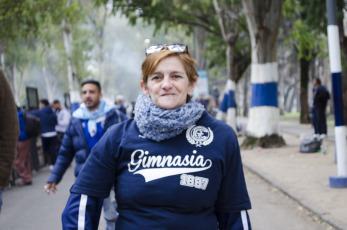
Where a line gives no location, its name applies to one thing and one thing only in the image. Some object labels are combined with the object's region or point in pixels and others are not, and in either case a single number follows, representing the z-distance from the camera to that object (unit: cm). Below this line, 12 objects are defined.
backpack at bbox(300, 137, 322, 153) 1377
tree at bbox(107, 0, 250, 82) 1984
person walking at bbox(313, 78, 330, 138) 1692
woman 231
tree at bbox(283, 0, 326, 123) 1952
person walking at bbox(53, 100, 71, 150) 1523
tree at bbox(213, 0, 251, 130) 1955
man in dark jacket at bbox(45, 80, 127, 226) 531
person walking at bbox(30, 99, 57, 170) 1443
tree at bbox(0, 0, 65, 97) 1294
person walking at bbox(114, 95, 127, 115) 2035
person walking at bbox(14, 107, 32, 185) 1146
